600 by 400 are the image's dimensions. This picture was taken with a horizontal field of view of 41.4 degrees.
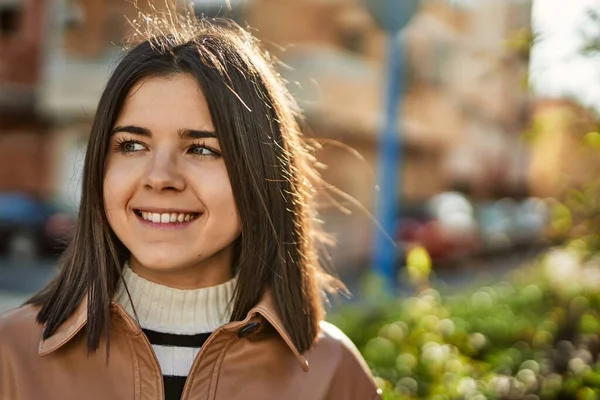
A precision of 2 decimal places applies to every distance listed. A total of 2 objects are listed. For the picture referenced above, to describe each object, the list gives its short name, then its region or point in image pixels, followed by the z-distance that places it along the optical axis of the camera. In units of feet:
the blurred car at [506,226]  68.80
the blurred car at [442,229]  50.72
